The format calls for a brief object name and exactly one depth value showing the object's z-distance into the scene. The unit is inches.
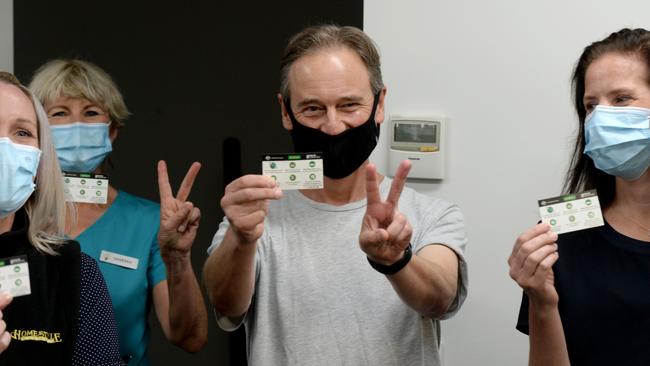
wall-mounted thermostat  100.0
